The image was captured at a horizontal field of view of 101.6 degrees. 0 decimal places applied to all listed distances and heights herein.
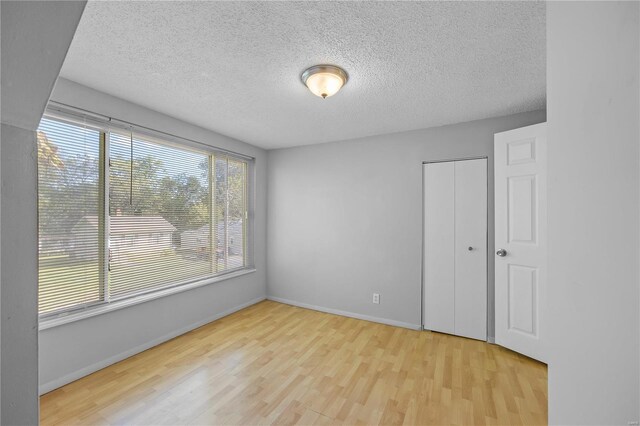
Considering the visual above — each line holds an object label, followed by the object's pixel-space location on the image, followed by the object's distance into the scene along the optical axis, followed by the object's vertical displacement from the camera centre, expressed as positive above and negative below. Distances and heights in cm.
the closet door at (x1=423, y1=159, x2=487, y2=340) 300 -42
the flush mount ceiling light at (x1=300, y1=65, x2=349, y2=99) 192 +101
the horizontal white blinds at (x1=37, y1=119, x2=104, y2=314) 205 -2
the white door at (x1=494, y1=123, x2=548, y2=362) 251 -27
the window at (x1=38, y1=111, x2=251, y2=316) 211 -1
